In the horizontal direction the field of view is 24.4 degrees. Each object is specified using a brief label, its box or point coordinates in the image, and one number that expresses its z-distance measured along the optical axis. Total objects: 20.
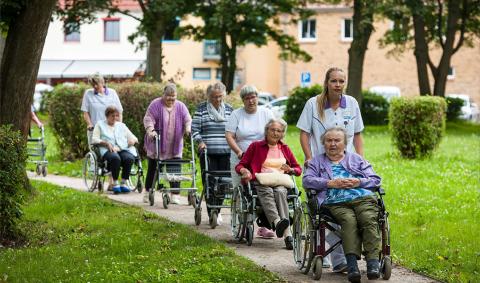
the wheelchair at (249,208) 11.70
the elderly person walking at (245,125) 12.66
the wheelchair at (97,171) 18.02
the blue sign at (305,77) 55.86
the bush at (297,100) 49.03
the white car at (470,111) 60.97
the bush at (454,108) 52.38
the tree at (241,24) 44.72
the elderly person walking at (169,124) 16.27
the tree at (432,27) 42.03
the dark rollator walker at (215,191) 13.38
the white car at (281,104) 50.98
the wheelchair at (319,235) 9.54
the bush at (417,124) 26.47
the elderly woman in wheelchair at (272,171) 11.55
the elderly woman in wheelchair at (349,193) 9.44
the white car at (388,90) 68.38
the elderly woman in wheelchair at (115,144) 17.95
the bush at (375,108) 49.94
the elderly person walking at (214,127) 14.09
